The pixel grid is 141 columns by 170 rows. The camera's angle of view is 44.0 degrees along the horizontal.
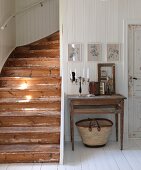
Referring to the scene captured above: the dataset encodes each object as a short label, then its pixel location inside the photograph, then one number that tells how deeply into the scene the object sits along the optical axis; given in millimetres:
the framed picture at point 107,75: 2969
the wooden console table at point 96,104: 2670
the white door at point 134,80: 3032
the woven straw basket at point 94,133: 2710
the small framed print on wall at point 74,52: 2985
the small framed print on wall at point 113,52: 2997
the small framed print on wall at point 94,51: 2992
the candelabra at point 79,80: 2901
